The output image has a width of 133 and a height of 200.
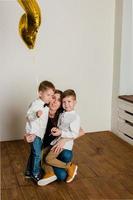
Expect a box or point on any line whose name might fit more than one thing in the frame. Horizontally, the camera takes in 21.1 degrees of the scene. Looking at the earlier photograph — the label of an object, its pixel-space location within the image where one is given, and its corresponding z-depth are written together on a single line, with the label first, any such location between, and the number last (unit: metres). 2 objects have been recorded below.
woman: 2.11
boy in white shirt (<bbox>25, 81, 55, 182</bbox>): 2.09
